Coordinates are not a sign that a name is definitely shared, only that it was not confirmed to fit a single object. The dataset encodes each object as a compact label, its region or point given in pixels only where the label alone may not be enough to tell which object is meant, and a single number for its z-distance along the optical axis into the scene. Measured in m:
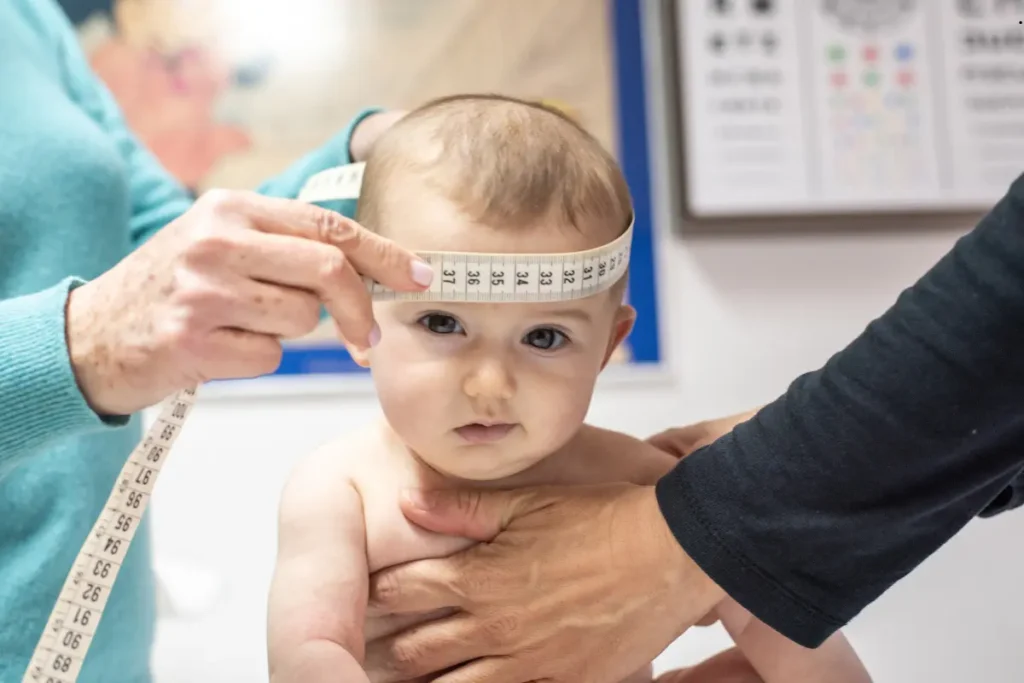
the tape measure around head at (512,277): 0.65
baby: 0.67
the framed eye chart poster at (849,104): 1.45
